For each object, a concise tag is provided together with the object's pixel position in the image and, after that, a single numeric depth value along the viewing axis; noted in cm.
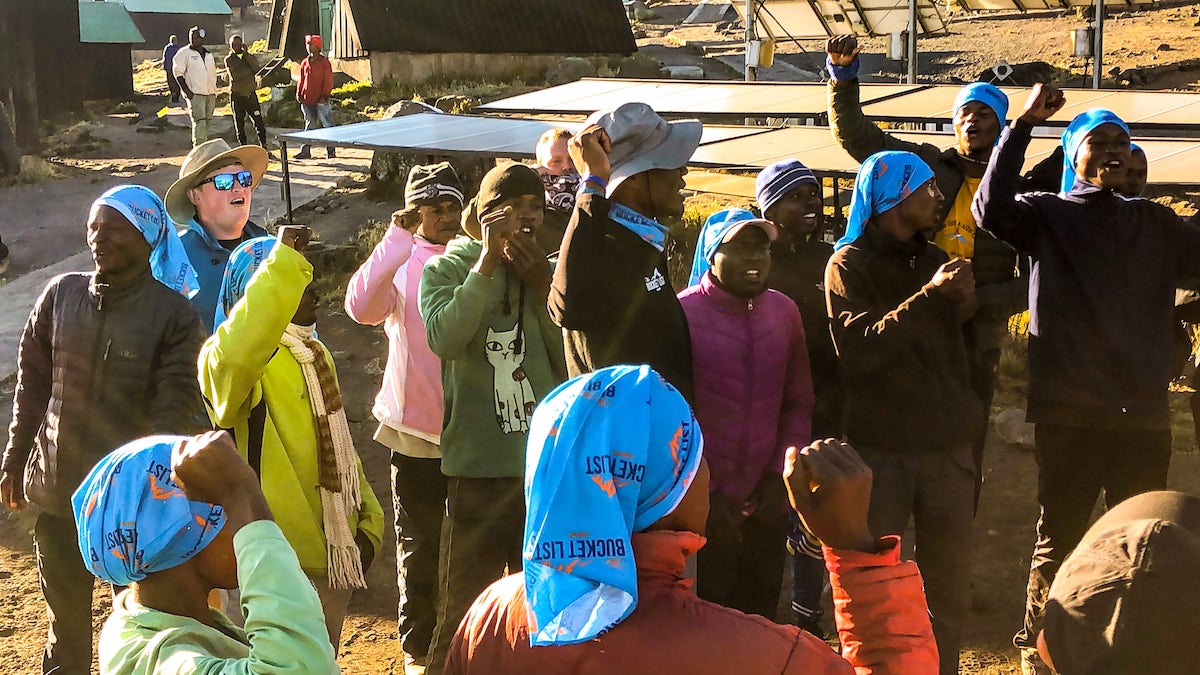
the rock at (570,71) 2669
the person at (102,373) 391
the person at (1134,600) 180
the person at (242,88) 1730
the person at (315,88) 1795
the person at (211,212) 456
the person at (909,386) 376
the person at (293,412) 353
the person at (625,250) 338
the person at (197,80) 1780
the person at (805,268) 425
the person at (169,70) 2603
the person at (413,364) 432
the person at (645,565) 191
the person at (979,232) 431
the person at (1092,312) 391
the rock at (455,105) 1548
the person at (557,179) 440
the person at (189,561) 212
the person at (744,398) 369
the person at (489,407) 391
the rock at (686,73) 2837
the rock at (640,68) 2741
